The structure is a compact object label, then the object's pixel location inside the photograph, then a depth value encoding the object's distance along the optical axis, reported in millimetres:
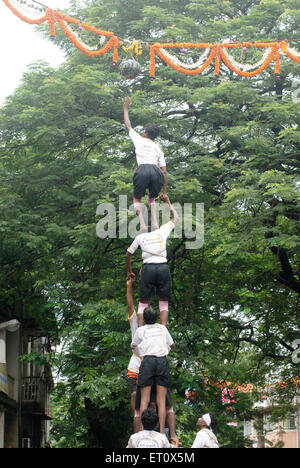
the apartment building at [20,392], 18406
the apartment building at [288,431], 20433
